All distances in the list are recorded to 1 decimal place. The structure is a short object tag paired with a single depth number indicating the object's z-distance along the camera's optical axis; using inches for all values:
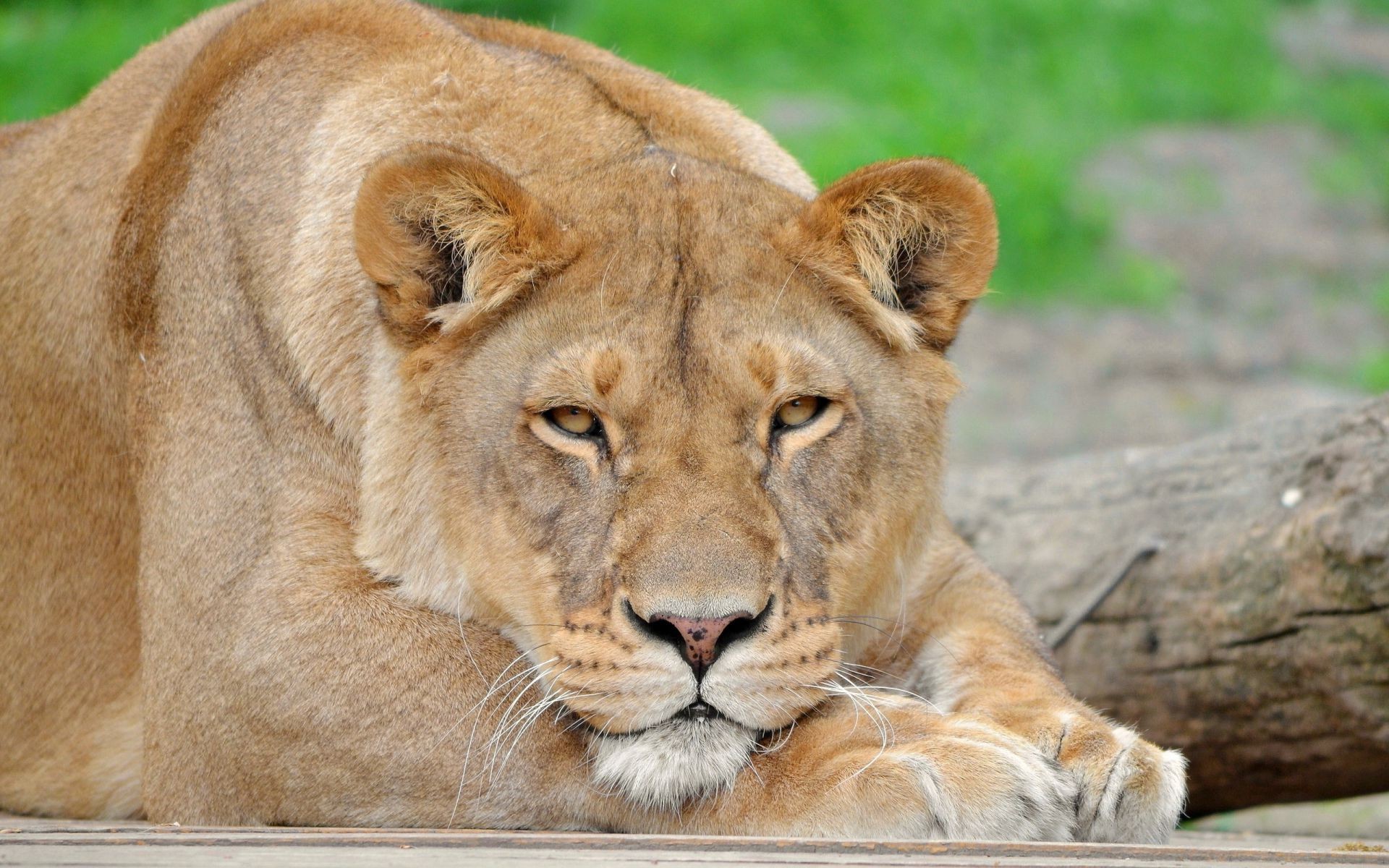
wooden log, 309.7
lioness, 229.8
